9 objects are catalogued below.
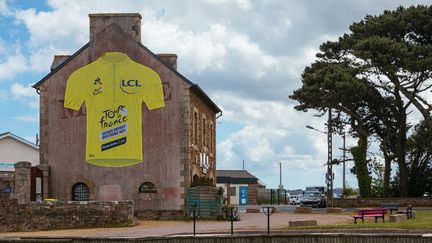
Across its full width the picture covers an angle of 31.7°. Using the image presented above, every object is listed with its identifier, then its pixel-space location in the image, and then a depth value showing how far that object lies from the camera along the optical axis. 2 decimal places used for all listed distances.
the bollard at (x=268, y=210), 23.43
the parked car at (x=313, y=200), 57.75
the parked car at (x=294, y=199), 79.12
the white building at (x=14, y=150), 57.38
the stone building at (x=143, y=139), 38.09
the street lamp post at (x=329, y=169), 52.31
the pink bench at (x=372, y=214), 31.14
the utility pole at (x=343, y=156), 62.65
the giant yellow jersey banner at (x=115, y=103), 38.50
